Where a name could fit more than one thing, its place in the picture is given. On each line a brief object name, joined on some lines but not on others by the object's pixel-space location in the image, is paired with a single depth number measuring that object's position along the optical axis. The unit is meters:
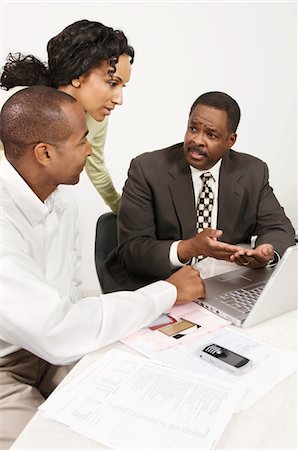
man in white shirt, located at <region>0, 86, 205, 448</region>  0.94
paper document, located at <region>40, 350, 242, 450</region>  0.72
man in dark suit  1.73
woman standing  1.63
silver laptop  1.06
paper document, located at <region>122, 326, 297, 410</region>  0.87
